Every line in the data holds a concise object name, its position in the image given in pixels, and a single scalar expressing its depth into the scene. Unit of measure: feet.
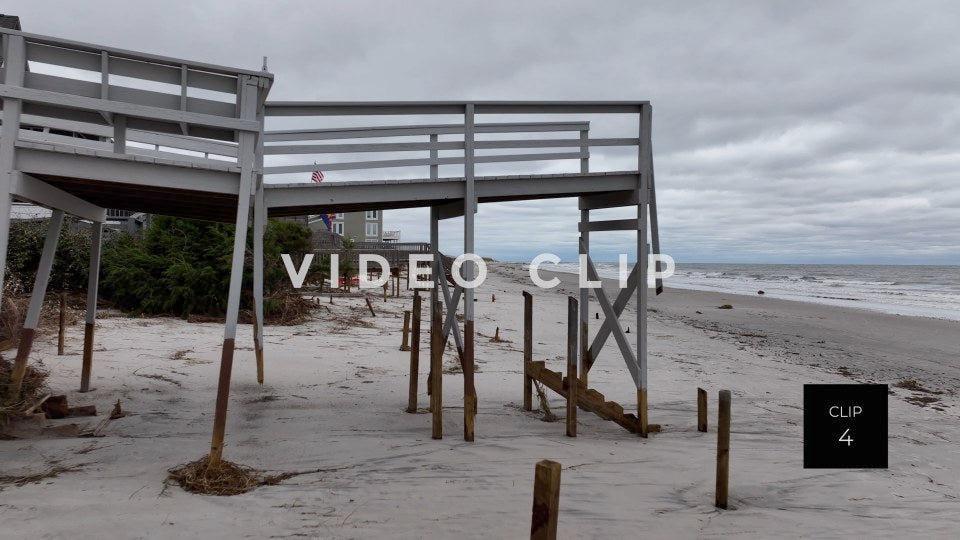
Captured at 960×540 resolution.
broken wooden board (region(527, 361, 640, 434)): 27.48
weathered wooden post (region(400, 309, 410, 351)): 46.29
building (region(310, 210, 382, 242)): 181.37
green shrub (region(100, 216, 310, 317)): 55.11
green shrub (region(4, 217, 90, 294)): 52.54
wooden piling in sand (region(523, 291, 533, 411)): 28.25
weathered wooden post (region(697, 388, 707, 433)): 28.08
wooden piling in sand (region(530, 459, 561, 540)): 11.07
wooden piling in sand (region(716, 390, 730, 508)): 19.24
